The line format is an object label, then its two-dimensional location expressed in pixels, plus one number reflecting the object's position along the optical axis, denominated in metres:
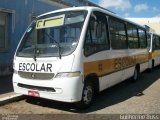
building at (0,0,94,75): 6.91
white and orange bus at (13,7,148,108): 4.00
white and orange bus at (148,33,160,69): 9.95
